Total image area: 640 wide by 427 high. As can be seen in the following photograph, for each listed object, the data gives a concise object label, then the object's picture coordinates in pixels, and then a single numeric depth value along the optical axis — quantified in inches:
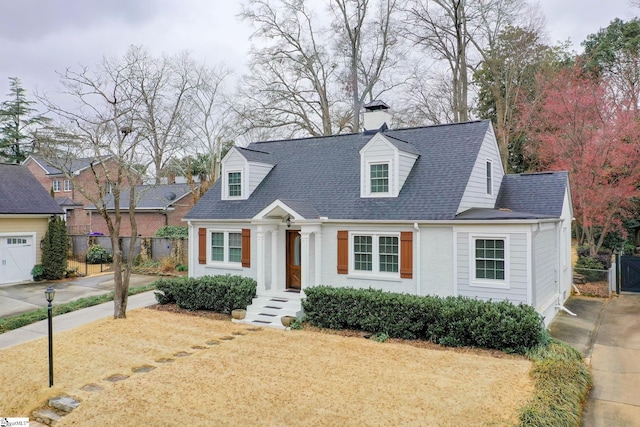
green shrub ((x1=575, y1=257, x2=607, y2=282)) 712.4
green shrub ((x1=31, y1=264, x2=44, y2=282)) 805.2
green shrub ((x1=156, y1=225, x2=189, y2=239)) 1040.2
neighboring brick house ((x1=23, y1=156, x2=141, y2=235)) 1357.0
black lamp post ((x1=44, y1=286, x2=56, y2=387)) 307.7
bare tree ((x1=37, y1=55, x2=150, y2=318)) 466.6
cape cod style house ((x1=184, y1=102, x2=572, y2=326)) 435.5
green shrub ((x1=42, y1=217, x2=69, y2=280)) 816.9
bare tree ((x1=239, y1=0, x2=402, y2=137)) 1111.6
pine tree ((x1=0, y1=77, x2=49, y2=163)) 1599.4
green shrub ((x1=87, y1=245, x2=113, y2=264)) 979.3
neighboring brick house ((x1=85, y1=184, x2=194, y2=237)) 1189.7
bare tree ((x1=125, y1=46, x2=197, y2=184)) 586.0
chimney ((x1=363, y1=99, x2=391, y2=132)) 629.9
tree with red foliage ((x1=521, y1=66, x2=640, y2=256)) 714.2
